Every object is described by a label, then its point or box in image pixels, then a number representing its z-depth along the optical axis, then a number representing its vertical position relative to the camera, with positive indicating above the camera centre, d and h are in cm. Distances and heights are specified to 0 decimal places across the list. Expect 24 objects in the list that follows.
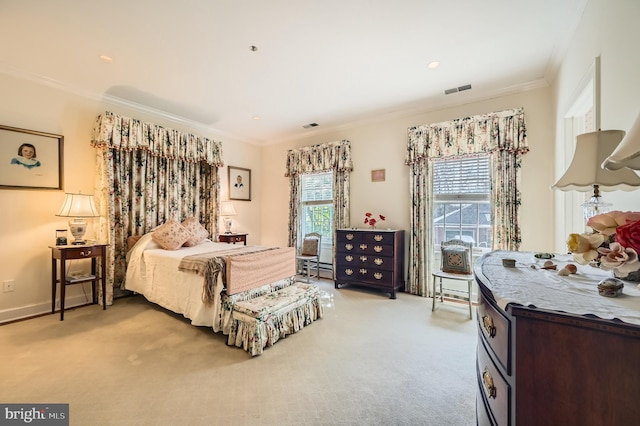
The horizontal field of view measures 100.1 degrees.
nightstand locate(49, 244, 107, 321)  307 -59
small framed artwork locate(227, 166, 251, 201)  546 +64
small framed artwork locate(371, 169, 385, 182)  454 +65
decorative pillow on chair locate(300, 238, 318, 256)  494 -63
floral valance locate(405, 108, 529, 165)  338 +105
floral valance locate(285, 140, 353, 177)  483 +105
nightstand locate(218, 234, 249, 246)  489 -46
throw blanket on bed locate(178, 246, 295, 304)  267 -58
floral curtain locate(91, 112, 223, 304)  361 +54
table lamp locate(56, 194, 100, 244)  317 +3
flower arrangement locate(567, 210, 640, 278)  90 -11
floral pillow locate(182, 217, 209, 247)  405 -29
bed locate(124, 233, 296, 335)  268 -74
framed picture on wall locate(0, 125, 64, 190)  303 +65
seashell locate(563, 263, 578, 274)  119 -25
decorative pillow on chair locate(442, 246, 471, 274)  338 -60
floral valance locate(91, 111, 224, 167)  359 +112
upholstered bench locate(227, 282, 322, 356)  240 -102
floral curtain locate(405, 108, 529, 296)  340 +68
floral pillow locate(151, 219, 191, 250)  370 -31
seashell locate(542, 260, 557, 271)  134 -27
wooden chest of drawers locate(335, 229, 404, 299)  400 -71
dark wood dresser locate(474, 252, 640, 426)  69 -41
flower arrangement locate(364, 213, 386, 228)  452 -10
